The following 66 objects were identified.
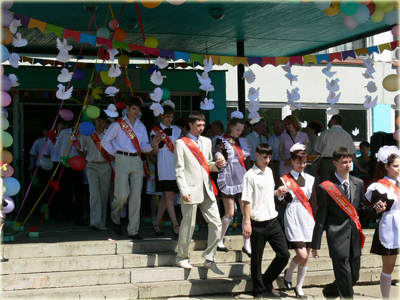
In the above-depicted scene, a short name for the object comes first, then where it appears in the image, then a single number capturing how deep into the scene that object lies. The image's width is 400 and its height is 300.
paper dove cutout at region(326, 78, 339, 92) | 9.28
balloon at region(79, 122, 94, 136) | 8.28
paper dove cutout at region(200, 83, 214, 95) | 8.27
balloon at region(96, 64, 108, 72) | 10.22
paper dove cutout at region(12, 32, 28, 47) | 7.25
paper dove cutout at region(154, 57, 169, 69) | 8.39
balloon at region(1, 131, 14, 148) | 6.87
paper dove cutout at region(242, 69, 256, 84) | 9.05
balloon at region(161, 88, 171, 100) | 8.88
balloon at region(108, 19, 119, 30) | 8.84
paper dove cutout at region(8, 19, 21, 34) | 7.04
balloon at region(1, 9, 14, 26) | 6.80
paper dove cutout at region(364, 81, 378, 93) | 9.34
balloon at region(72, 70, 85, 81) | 8.80
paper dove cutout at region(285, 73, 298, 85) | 9.55
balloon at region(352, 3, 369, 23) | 7.06
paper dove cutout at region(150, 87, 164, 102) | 8.09
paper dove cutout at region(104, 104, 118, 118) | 8.22
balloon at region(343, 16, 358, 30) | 7.35
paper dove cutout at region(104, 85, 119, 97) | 8.30
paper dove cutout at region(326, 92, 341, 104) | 9.29
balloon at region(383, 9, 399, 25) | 7.18
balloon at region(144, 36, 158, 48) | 9.02
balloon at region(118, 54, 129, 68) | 9.25
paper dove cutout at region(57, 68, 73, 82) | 7.92
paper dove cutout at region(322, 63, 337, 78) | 9.36
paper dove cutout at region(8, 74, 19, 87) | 7.38
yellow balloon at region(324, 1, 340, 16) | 7.10
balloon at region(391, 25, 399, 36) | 7.38
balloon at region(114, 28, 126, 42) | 8.55
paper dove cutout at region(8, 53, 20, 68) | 7.57
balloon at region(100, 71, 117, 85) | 8.49
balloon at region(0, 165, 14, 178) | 6.94
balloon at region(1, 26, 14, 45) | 6.85
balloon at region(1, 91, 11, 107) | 6.92
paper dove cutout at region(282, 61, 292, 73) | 9.70
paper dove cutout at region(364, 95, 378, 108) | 9.36
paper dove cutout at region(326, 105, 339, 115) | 9.57
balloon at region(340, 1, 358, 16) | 7.02
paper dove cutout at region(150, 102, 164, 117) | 8.04
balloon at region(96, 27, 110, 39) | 8.78
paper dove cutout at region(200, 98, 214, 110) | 8.22
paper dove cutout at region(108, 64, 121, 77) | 8.26
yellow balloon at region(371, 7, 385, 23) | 7.16
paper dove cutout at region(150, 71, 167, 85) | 8.27
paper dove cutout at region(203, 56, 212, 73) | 8.43
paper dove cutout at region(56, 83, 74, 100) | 7.87
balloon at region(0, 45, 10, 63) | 6.72
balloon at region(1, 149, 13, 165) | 6.94
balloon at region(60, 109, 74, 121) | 8.84
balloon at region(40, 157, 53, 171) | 10.27
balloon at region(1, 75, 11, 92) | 6.97
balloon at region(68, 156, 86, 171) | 8.41
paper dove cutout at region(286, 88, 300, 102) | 9.76
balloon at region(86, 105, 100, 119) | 8.40
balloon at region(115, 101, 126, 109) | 9.44
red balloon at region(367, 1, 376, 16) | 7.18
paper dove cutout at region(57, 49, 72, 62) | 7.74
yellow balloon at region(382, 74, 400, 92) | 7.51
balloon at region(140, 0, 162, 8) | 6.40
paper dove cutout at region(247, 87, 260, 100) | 9.00
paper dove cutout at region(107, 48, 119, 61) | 8.31
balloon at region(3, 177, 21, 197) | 6.85
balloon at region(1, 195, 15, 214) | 6.80
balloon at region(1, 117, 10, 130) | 6.86
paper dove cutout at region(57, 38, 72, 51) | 7.74
